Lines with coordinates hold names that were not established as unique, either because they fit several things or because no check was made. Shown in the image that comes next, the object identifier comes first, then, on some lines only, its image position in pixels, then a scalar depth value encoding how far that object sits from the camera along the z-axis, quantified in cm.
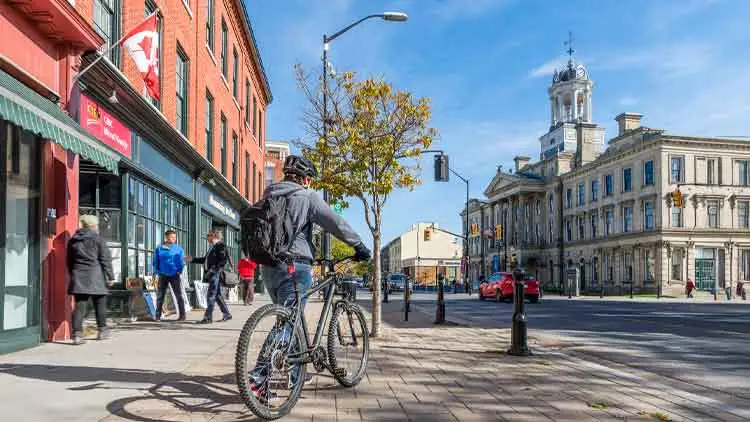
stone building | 5606
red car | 3052
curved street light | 1767
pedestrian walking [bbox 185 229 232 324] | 1310
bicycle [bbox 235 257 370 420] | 446
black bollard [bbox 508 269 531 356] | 872
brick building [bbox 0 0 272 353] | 805
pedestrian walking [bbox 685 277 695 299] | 4650
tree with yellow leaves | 1113
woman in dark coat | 879
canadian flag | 1083
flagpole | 944
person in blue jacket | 1256
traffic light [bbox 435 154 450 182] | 2922
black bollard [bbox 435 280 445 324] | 1493
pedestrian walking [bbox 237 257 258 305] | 2102
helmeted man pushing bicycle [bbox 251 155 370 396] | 528
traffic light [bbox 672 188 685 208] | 3894
